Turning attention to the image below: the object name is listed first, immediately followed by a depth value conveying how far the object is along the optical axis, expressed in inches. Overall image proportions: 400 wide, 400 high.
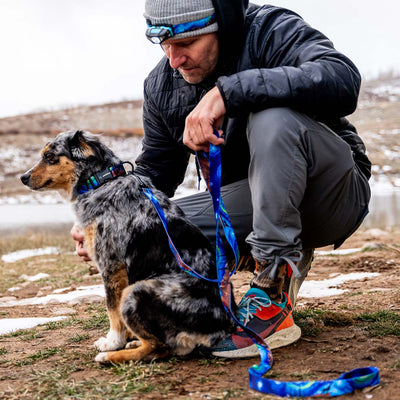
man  109.0
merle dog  114.9
